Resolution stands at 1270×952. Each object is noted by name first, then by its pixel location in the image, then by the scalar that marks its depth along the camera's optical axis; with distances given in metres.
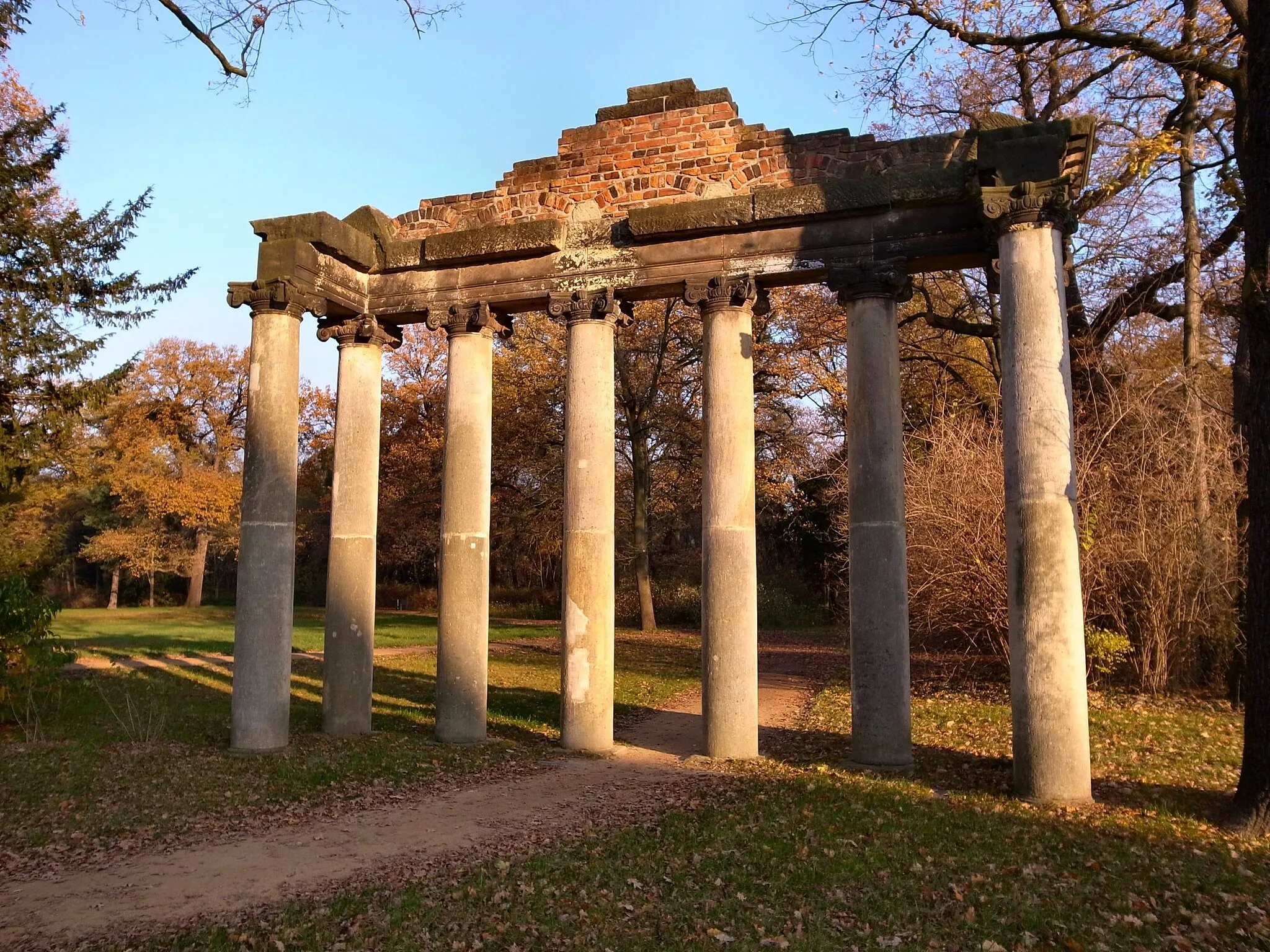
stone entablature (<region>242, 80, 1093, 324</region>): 9.33
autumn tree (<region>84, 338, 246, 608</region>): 35.72
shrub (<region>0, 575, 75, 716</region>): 10.79
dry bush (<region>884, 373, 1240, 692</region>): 13.84
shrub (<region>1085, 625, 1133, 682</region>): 13.35
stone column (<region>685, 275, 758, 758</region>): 10.06
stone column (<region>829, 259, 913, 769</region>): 9.45
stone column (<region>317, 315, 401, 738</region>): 11.49
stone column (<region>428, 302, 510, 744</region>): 11.19
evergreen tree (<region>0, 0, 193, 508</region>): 14.00
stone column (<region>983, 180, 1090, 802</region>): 8.26
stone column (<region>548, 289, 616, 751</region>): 10.72
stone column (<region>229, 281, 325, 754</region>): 10.43
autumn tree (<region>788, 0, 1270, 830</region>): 7.13
